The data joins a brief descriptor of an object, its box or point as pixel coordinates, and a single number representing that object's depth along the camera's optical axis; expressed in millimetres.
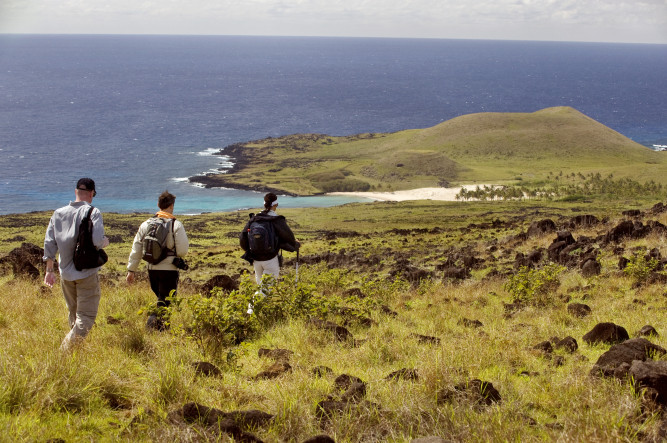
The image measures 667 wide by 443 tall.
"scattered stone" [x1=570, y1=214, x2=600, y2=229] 25581
